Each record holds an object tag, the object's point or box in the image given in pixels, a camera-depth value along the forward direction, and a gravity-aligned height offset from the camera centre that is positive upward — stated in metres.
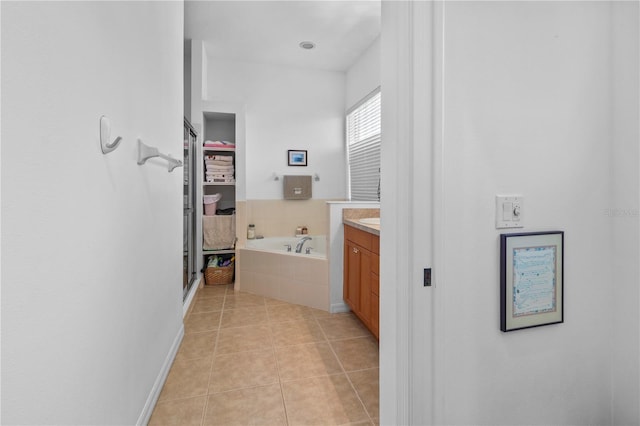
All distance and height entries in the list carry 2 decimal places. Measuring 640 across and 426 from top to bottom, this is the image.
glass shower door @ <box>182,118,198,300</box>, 3.02 -0.02
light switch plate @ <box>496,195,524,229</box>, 1.03 -0.01
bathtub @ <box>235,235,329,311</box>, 2.95 -0.67
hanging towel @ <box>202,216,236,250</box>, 3.64 -0.28
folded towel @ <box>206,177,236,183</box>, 3.68 +0.32
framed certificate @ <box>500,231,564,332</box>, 1.03 -0.24
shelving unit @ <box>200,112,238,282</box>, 3.69 +0.66
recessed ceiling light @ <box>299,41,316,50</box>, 3.58 +1.84
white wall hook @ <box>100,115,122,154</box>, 0.98 +0.22
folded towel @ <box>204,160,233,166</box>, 3.67 +0.52
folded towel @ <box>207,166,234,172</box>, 3.69 +0.45
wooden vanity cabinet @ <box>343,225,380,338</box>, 2.21 -0.52
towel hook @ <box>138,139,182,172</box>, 1.37 +0.24
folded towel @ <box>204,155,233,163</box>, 3.68 +0.58
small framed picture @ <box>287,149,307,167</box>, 4.22 +0.66
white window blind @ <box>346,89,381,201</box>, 3.61 +0.72
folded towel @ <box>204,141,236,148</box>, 3.64 +0.73
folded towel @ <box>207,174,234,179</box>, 3.69 +0.36
